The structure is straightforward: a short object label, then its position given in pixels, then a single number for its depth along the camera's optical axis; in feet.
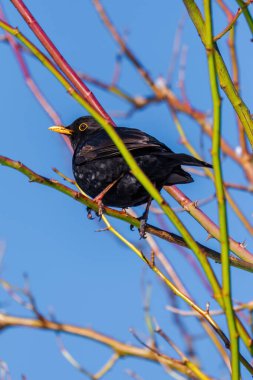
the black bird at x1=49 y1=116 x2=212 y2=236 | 28.86
